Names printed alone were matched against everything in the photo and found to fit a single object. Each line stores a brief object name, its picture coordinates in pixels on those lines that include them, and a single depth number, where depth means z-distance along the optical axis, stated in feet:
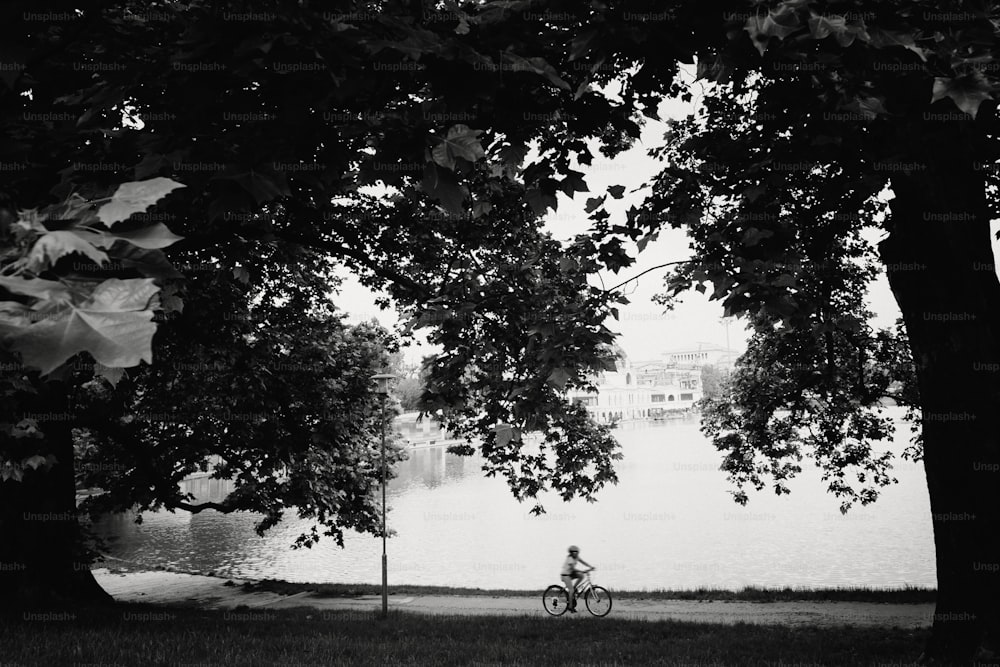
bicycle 54.39
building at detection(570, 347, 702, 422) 530.68
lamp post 54.39
